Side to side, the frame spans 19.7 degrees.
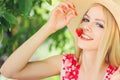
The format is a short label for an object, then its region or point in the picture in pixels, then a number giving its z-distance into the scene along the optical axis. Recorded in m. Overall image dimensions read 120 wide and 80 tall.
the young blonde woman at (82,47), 1.32
